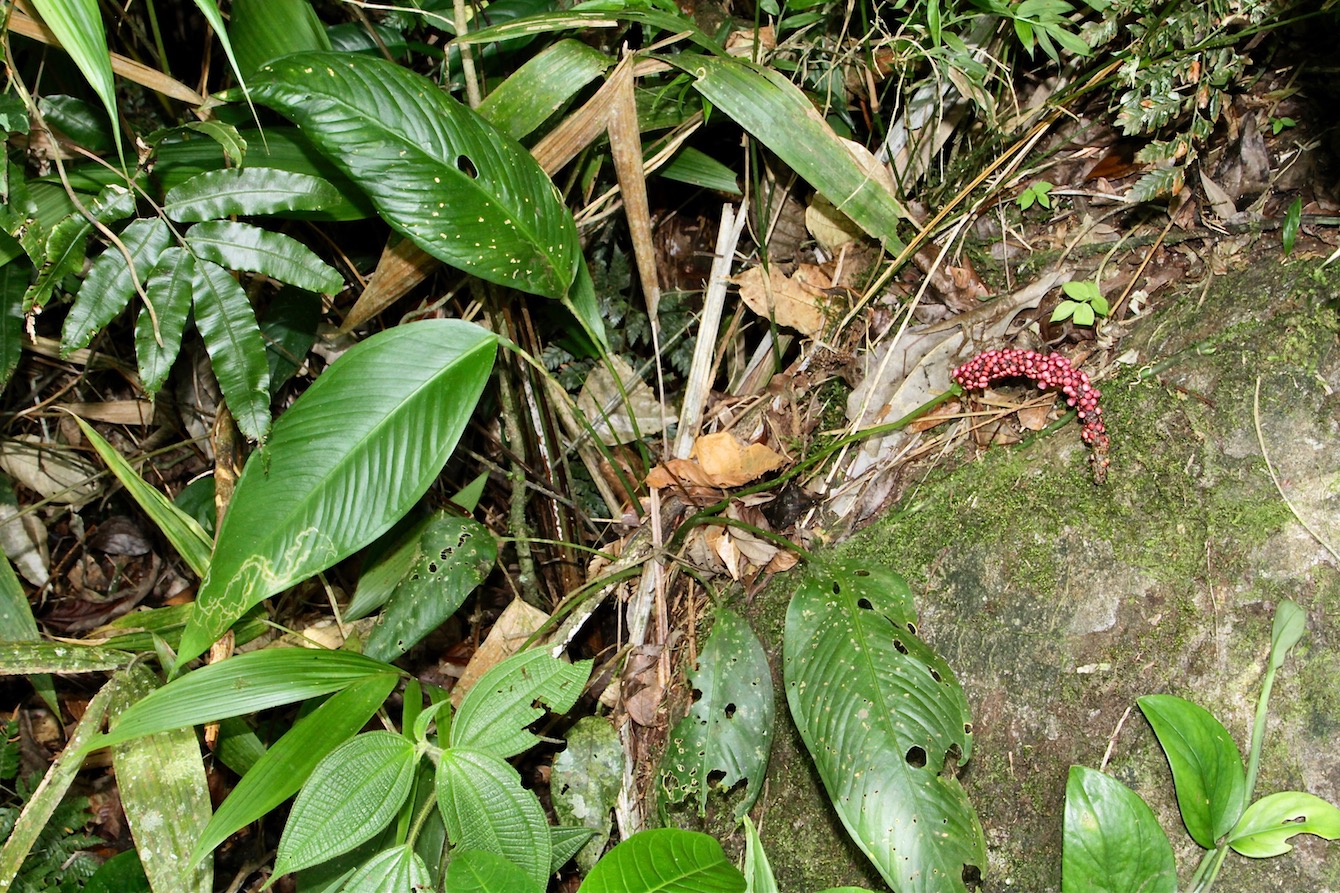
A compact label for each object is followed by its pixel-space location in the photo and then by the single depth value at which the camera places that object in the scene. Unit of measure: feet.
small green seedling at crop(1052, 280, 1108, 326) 4.09
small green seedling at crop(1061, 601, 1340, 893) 3.16
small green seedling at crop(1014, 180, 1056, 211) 4.38
